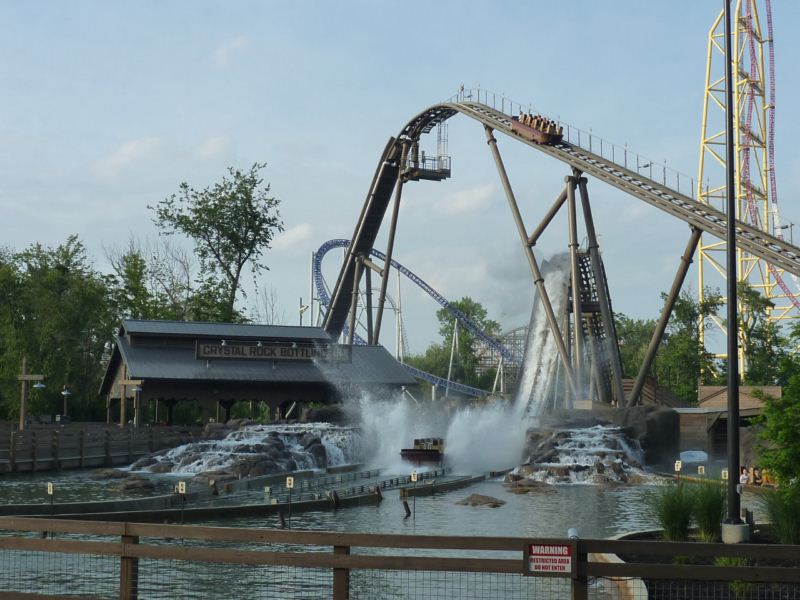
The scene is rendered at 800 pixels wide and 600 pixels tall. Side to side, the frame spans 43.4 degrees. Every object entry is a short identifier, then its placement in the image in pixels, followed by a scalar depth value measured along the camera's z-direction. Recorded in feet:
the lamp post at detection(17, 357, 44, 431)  158.20
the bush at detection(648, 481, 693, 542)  55.83
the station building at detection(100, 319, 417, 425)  193.36
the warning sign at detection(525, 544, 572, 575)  30.76
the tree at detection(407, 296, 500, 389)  465.80
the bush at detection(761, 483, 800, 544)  51.60
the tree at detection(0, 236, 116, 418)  244.01
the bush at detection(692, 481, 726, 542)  56.95
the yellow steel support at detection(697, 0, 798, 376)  229.45
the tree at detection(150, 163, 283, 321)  276.21
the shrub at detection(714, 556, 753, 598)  42.37
